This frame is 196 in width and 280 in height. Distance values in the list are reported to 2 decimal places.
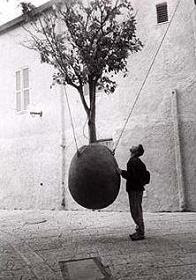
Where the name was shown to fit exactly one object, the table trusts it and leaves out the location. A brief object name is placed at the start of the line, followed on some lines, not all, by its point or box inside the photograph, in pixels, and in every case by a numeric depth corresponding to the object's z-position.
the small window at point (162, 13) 10.05
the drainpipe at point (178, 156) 9.22
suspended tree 5.54
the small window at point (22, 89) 13.27
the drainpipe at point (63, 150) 11.62
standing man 5.79
